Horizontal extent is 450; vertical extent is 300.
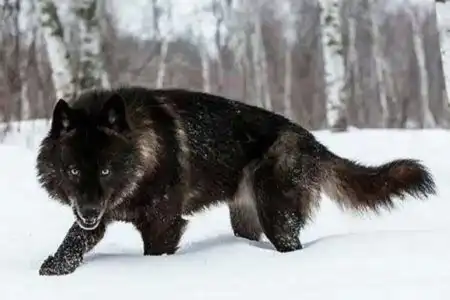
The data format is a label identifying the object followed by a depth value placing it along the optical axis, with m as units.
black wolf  5.20
